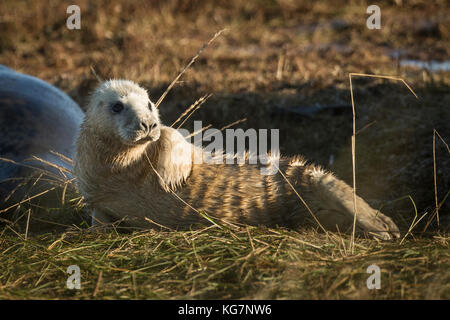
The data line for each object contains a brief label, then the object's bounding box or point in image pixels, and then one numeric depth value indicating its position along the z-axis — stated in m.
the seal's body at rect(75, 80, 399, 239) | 6.11
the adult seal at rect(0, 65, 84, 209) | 7.53
